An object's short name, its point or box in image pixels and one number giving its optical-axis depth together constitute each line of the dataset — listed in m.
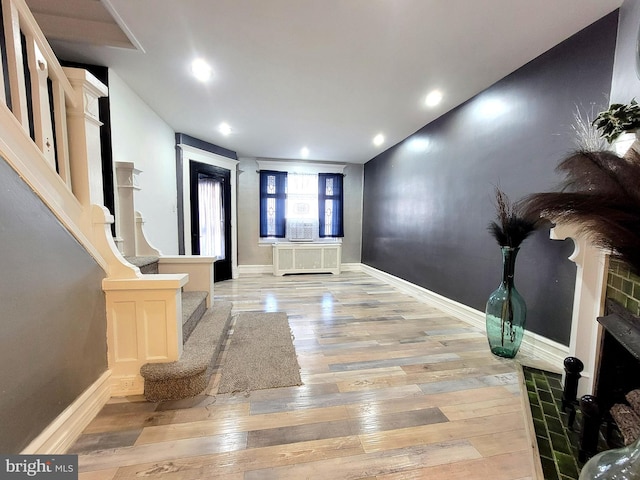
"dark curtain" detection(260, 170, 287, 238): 5.42
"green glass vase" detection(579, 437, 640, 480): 0.65
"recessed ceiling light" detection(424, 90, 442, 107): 2.66
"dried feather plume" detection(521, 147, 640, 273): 0.54
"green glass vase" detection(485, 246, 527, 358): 2.03
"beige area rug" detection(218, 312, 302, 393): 1.71
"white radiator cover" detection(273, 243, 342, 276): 5.31
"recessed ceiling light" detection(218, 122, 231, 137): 3.55
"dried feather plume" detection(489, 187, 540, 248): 1.92
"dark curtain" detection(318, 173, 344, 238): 5.69
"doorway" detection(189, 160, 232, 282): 4.19
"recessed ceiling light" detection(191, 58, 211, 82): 2.16
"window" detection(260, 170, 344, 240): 5.46
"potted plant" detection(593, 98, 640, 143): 1.25
